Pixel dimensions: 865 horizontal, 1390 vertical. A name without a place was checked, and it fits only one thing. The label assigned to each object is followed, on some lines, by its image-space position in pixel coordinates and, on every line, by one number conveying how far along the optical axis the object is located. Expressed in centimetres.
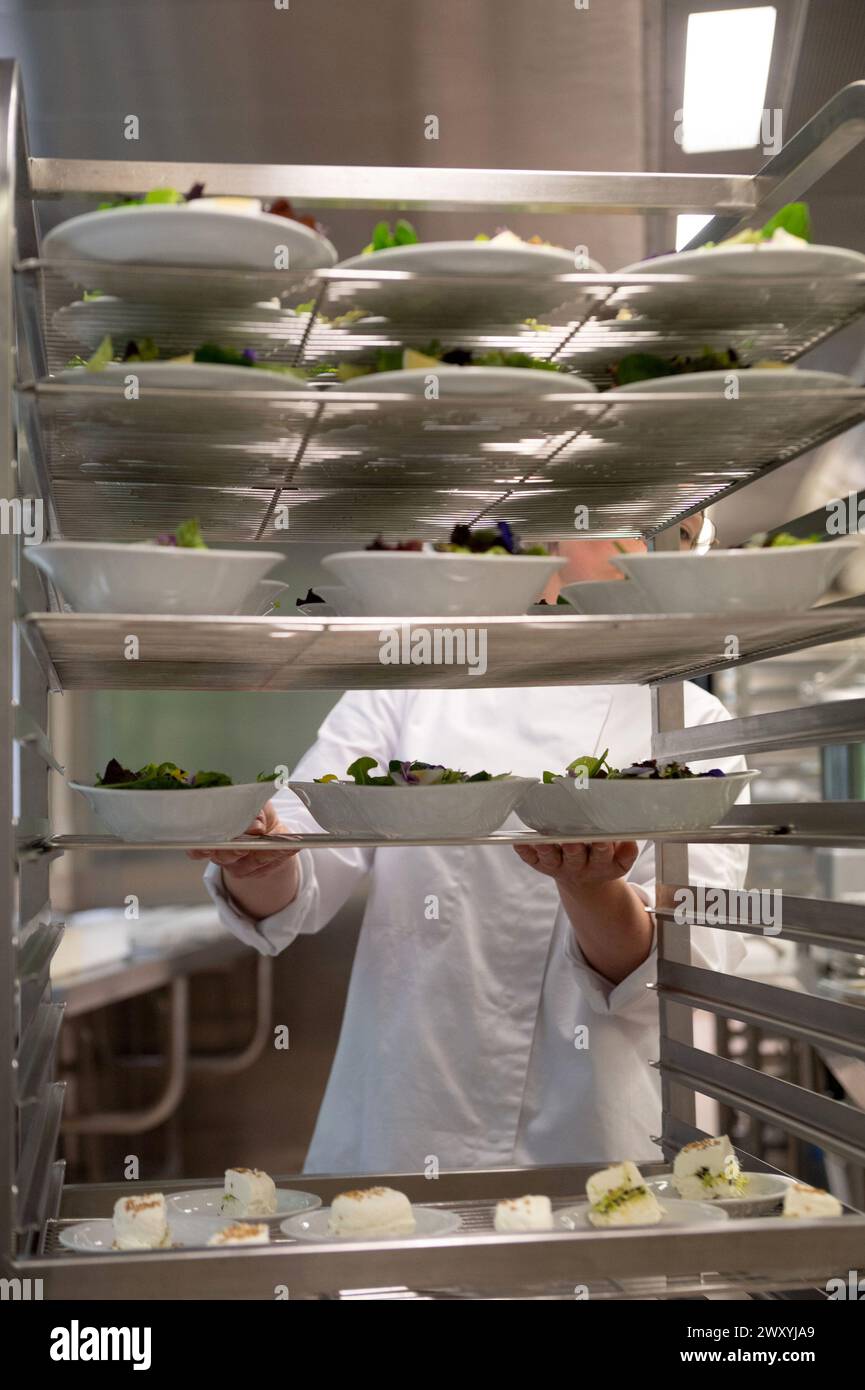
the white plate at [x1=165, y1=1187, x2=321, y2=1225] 108
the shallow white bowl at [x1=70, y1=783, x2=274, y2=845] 100
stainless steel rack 88
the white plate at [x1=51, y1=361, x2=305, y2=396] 91
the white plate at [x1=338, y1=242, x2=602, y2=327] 94
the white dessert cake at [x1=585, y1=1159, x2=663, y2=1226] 98
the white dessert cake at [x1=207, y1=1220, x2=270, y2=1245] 90
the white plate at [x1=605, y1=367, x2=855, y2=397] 99
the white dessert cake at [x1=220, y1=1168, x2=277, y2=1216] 105
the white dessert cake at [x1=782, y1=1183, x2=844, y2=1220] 99
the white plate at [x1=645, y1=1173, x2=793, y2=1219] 107
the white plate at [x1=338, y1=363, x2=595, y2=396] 94
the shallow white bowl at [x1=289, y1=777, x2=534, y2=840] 105
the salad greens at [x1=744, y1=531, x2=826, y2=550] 103
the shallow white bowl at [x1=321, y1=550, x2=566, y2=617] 97
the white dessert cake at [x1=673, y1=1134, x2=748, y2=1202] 110
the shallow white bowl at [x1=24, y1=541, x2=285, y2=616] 90
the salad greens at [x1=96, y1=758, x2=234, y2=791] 102
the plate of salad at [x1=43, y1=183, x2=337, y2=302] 89
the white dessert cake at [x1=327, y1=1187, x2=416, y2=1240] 96
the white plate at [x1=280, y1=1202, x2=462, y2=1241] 98
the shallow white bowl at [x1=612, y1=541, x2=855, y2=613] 99
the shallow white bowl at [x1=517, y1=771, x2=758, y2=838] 111
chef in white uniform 150
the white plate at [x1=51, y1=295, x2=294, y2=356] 99
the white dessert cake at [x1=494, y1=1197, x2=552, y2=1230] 95
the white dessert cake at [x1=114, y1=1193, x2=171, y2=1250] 95
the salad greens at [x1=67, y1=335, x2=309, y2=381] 94
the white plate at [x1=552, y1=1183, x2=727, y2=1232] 102
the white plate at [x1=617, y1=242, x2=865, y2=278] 96
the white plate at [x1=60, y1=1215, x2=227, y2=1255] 99
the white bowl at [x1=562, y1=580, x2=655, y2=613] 103
